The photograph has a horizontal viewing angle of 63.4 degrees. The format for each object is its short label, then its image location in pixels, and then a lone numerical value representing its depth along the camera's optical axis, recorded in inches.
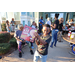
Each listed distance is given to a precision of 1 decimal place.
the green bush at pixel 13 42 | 141.2
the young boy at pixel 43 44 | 58.4
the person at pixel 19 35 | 107.6
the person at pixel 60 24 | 156.2
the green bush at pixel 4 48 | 112.6
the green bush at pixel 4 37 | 142.1
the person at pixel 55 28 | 127.7
